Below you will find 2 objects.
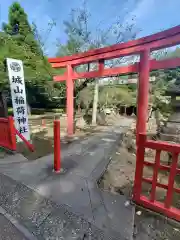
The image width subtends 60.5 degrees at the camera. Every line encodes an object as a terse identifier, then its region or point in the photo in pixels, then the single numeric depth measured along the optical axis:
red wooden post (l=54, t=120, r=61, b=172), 3.12
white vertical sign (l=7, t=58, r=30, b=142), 4.38
